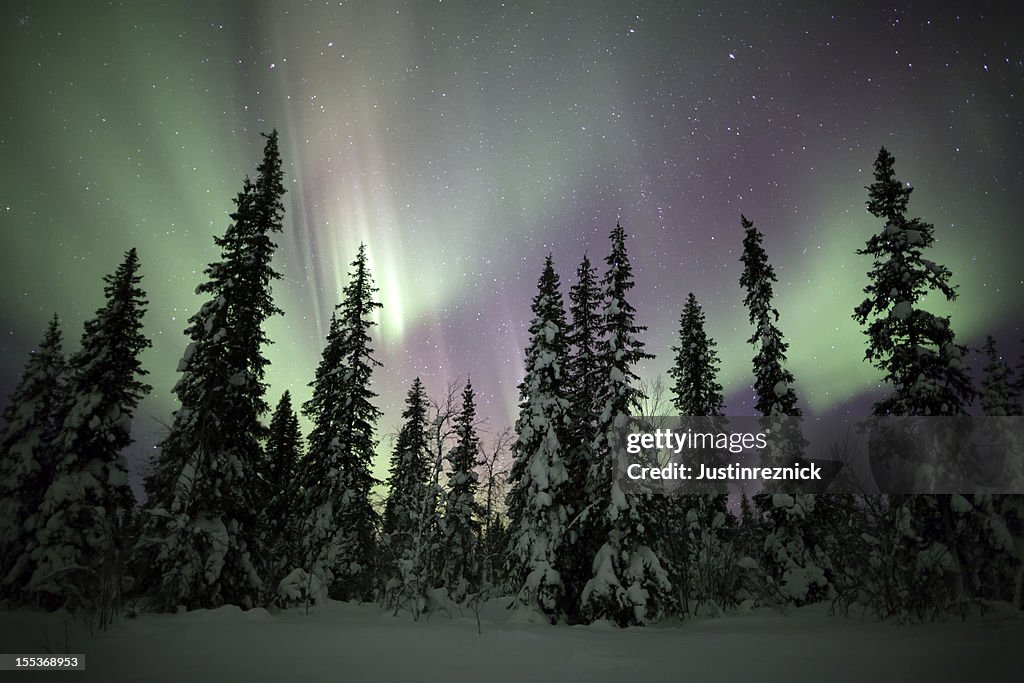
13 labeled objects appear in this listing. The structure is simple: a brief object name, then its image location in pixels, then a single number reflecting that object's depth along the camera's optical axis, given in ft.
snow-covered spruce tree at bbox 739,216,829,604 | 70.85
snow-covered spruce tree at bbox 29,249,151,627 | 65.16
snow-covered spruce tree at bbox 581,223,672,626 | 55.36
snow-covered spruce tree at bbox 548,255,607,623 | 62.79
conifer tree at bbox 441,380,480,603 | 92.07
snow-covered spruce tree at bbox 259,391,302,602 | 68.85
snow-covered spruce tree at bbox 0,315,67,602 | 73.46
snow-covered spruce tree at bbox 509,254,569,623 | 61.36
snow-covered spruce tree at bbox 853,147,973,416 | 59.47
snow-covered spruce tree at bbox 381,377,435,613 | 57.67
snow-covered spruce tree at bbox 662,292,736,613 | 69.97
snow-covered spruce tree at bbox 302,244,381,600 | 75.36
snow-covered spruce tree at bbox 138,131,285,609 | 51.34
